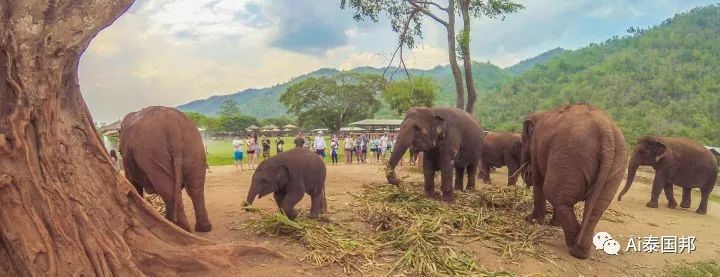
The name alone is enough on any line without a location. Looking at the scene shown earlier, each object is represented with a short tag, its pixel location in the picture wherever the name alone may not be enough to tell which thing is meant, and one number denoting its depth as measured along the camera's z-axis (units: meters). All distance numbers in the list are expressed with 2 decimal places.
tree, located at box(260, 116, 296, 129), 98.05
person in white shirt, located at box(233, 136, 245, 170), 19.29
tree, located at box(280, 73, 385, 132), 77.31
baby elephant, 7.69
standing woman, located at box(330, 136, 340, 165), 23.06
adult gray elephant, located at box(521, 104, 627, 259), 6.69
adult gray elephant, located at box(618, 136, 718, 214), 12.66
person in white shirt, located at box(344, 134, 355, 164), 23.64
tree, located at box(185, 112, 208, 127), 75.36
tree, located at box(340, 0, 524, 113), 17.03
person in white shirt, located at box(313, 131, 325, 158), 21.47
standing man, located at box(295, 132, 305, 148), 18.96
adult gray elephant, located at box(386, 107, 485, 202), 9.88
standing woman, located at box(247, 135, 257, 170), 19.35
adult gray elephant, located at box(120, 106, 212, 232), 6.81
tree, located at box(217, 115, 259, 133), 86.62
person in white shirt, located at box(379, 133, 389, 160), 24.73
